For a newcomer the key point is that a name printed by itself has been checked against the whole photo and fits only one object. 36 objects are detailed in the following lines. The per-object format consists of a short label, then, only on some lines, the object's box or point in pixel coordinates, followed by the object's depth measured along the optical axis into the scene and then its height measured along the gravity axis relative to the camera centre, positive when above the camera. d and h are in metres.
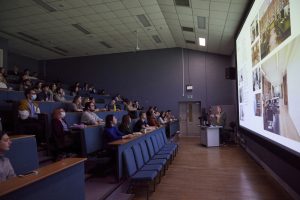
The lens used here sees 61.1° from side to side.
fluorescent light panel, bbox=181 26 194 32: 8.78 +2.93
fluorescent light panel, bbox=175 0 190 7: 6.60 +2.90
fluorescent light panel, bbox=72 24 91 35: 8.42 +2.94
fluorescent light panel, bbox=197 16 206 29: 7.41 +2.74
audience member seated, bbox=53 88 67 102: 6.97 +0.51
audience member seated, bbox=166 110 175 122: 10.52 -0.19
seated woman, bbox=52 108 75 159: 4.19 -0.41
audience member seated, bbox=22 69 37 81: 7.42 +1.21
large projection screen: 2.74 +0.56
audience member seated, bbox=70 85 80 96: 9.16 +0.84
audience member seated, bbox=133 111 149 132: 6.14 -0.30
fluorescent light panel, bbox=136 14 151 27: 8.03 +3.05
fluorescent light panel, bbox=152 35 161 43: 10.34 +3.11
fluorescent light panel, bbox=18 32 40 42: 9.03 +2.87
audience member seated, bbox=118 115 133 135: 5.21 -0.27
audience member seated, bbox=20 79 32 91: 6.75 +0.81
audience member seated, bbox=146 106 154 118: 8.07 -0.01
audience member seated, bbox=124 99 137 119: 9.27 +0.15
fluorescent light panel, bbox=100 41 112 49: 10.71 +3.00
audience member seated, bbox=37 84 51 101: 6.31 +0.50
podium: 8.59 -0.83
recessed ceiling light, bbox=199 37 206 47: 9.75 +2.79
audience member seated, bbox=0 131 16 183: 2.02 -0.40
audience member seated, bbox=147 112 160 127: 7.80 -0.26
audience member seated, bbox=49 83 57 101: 6.87 +0.66
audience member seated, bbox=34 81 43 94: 6.53 +0.72
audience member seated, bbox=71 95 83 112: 6.00 +0.21
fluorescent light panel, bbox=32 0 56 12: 6.57 +2.90
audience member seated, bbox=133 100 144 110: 10.99 +0.32
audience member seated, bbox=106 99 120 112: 8.30 +0.21
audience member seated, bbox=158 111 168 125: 9.06 -0.24
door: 12.23 -0.24
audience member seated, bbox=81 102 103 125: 5.35 -0.06
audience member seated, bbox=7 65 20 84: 8.06 +1.27
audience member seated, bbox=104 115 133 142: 4.31 -0.31
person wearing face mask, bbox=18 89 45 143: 4.42 -0.13
